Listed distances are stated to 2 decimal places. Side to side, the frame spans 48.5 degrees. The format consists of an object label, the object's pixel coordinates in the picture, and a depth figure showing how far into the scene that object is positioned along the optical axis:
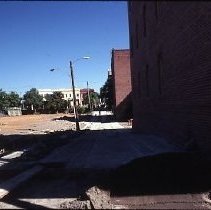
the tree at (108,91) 41.81
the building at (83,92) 96.55
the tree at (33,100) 78.88
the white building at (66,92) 93.67
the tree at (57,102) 58.22
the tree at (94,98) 77.76
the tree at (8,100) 73.74
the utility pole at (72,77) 20.92
